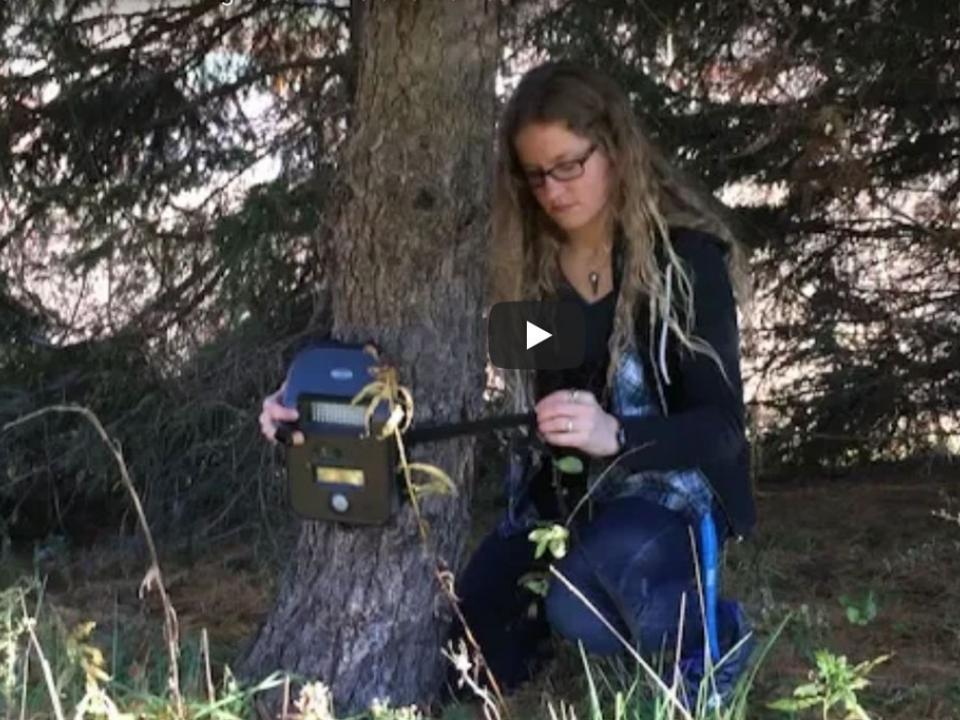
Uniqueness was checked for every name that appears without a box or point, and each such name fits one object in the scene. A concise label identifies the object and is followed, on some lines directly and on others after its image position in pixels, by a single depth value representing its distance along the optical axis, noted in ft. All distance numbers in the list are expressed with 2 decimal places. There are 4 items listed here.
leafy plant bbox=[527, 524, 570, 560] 9.57
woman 10.27
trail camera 9.73
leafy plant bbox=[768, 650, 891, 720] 8.30
